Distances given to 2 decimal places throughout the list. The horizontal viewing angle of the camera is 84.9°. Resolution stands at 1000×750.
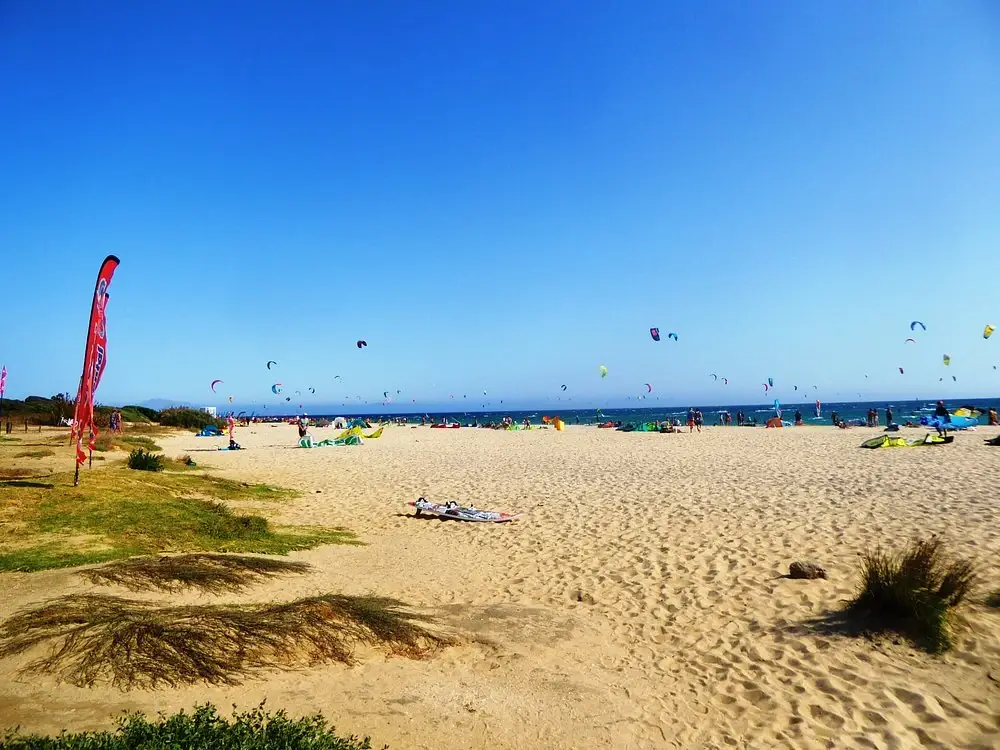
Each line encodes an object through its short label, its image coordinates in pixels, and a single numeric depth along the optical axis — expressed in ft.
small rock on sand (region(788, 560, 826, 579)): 22.16
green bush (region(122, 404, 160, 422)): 152.35
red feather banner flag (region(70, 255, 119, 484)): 27.07
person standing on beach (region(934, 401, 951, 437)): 92.28
